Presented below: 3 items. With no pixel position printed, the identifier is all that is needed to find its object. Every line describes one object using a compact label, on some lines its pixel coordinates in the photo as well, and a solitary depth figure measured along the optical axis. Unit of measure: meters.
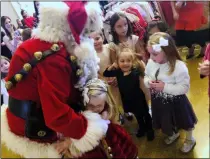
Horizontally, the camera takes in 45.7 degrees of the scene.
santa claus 0.67
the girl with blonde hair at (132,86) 1.07
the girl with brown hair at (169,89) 0.89
